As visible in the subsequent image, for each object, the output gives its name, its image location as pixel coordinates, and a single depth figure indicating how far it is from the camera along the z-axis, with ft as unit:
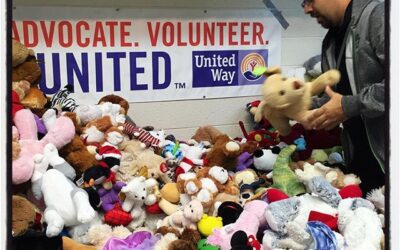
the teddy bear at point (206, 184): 3.82
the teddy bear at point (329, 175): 3.95
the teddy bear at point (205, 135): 5.10
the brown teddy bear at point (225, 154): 4.45
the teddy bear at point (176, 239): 3.17
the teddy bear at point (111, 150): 3.87
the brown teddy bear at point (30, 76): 3.84
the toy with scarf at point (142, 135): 4.49
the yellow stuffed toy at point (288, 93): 3.61
